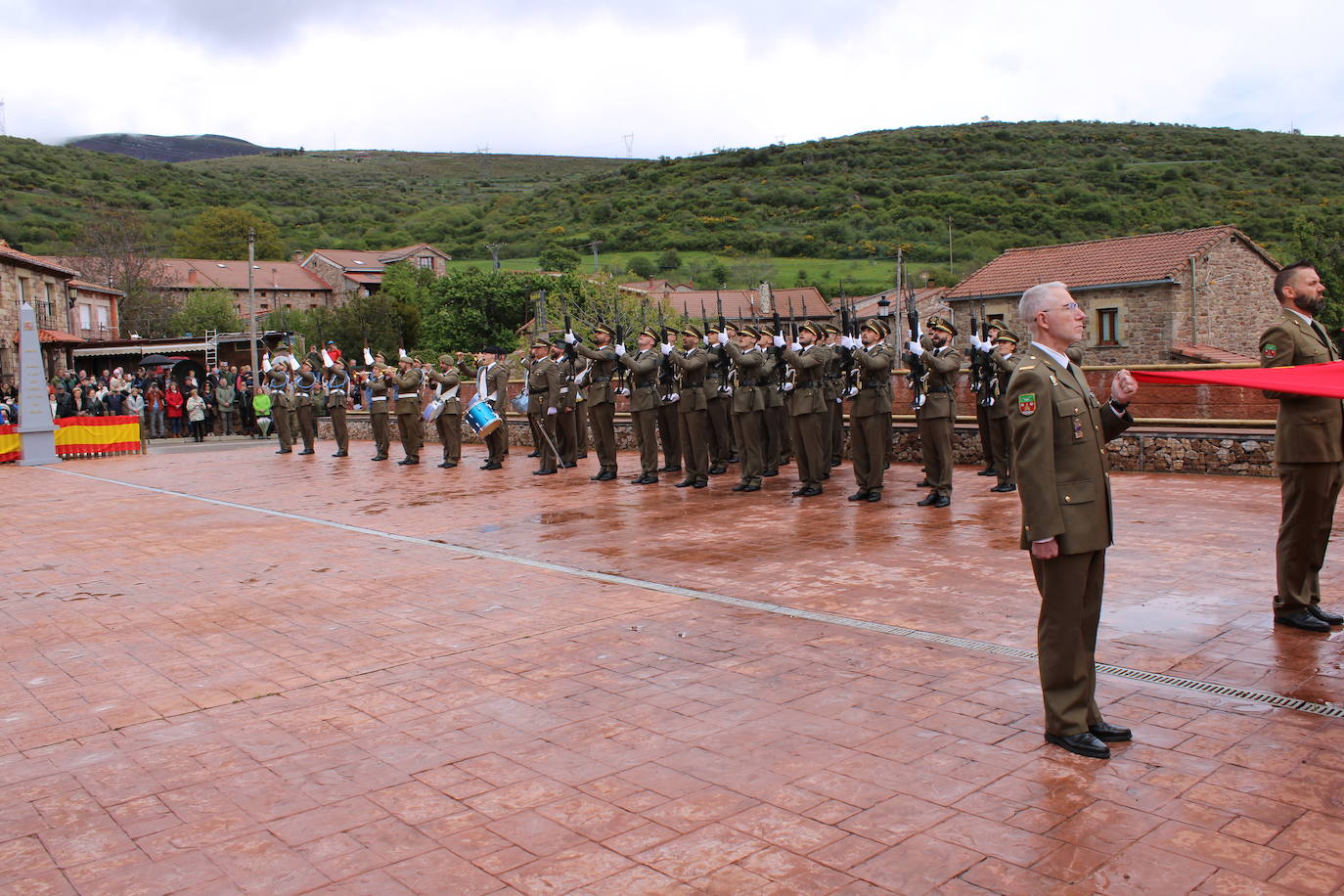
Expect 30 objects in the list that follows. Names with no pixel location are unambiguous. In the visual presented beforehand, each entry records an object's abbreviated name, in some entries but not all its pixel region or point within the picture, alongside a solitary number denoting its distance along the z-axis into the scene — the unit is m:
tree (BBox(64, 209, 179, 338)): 62.16
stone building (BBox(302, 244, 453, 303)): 91.62
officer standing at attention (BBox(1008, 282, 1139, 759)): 3.98
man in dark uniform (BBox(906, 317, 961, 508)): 10.55
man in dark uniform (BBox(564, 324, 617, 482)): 14.23
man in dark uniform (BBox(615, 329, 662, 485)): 13.73
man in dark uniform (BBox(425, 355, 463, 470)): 17.30
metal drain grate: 4.45
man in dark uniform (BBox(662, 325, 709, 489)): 12.84
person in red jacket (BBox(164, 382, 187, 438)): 29.86
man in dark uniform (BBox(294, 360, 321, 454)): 20.97
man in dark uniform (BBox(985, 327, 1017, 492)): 11.41
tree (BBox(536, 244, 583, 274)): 76.81
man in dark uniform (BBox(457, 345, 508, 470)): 16.52
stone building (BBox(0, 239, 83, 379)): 38.09
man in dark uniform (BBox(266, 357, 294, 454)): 21.39
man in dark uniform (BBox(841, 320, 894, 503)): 10.90
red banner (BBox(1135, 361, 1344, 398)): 4.74
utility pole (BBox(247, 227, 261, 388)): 34.75
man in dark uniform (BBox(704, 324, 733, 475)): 13.16
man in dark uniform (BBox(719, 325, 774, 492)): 11.86
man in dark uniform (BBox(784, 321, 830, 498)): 11.32
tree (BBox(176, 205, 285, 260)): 93.89
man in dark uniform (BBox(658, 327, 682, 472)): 13.66
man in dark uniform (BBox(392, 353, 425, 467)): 17.95
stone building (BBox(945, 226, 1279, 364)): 39.09
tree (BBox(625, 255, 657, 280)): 78.56
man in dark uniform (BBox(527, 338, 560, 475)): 15.16
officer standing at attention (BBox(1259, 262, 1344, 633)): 5.41
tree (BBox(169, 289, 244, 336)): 68.19
